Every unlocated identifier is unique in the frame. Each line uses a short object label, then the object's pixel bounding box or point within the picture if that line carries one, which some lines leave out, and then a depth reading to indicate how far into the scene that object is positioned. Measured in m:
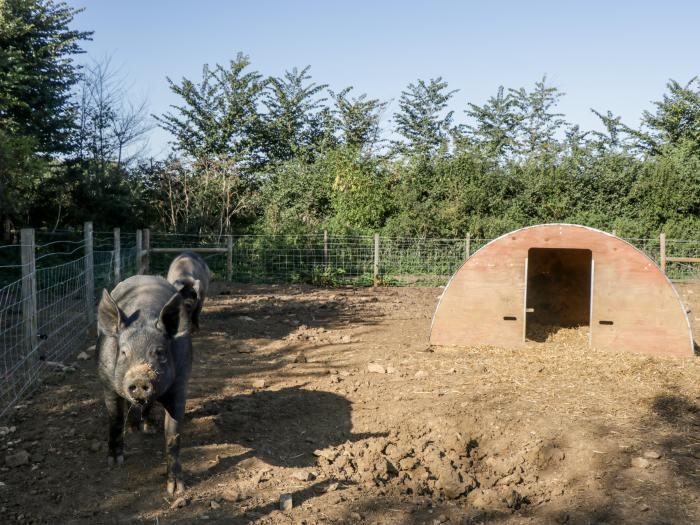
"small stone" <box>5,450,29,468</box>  4.04
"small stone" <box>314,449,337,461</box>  4.24
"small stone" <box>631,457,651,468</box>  4.18
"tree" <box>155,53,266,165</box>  22.95
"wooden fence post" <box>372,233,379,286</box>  15.52
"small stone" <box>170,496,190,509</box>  3.49
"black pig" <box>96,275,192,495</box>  3.44
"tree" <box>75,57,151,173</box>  17.80
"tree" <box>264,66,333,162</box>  24.33
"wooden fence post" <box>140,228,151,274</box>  11.45
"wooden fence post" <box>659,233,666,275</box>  14.83
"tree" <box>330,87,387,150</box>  25.80
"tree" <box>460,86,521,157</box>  28.09
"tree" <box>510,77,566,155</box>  28.34
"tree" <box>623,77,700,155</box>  22.45
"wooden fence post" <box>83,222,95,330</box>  7.97
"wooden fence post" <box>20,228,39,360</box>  5.67
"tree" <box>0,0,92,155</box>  14.55
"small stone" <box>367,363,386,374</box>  6.54
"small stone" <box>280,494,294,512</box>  3.49
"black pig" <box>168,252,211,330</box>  5.54
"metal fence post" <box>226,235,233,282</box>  14.88
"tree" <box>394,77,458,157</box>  28.41
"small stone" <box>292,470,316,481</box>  3.87
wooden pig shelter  7.51
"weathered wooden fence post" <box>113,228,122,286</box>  9.00
